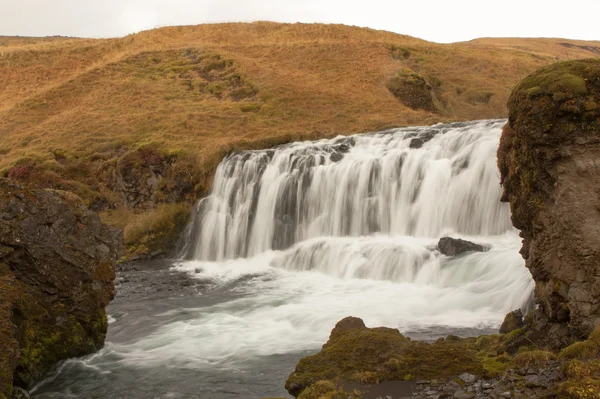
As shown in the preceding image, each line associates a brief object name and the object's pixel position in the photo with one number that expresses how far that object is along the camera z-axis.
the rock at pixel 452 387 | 8.41
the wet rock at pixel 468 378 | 8.58
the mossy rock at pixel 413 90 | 42.94
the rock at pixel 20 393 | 10.73
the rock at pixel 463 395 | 7.99
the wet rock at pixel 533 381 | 7.70
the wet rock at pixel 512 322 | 11.61
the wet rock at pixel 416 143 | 25.44
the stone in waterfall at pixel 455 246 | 17.98
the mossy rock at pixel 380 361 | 9.29
